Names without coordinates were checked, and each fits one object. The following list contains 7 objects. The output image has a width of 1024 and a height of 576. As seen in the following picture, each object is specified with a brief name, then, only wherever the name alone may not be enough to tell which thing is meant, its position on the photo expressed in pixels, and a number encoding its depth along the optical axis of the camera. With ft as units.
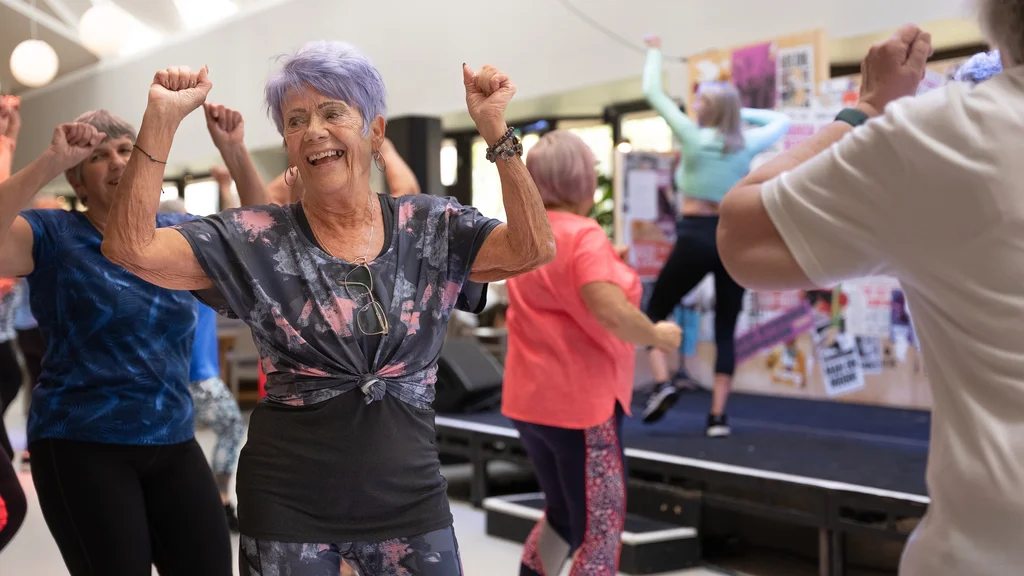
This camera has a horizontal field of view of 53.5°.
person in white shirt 3.56
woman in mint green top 15.80
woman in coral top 8.98
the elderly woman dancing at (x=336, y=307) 5.32
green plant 26.27
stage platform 11.87
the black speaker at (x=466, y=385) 18.48
